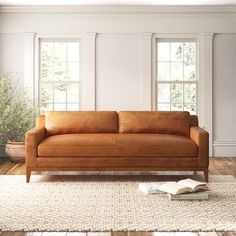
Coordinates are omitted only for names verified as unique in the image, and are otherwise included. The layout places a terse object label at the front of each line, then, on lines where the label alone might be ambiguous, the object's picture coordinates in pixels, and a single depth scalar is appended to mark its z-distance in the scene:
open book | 4.19
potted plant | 6.53
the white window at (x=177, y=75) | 7.21
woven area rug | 3.39
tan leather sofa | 5.06
